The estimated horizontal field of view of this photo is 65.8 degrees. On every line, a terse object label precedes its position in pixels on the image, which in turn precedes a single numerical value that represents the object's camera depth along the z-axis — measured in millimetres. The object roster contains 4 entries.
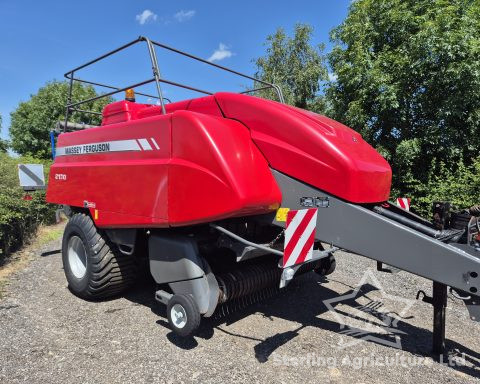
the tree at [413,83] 7258
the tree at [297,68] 14680
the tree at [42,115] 15719
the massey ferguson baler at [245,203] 2588
